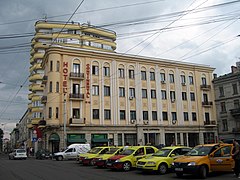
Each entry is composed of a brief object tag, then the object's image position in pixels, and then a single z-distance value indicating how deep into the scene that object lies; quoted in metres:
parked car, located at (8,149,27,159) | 39.81
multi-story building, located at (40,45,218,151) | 42.81
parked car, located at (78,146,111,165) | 23.45
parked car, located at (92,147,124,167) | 20.78
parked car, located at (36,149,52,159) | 39.06
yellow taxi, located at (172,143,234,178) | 13.43
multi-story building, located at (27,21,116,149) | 62.91
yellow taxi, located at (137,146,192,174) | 15.78
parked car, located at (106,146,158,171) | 18.20
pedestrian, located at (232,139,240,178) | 13.14
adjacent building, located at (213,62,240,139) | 53.70
